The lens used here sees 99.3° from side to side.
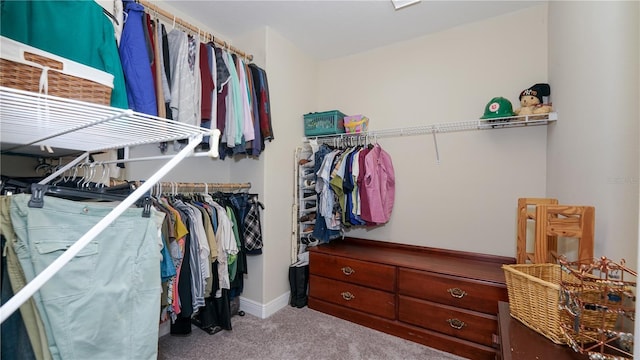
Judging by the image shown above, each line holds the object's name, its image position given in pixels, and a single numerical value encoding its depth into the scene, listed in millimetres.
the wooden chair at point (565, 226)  1066
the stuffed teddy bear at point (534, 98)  1914
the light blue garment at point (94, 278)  725
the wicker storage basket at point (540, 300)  856
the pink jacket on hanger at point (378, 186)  2350
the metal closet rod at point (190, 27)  1697
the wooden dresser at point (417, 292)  1768
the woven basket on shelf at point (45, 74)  726
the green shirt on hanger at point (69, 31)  909
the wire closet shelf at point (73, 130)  586
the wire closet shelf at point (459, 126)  1947
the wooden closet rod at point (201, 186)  1939
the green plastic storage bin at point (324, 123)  2607
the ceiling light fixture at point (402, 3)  2010
